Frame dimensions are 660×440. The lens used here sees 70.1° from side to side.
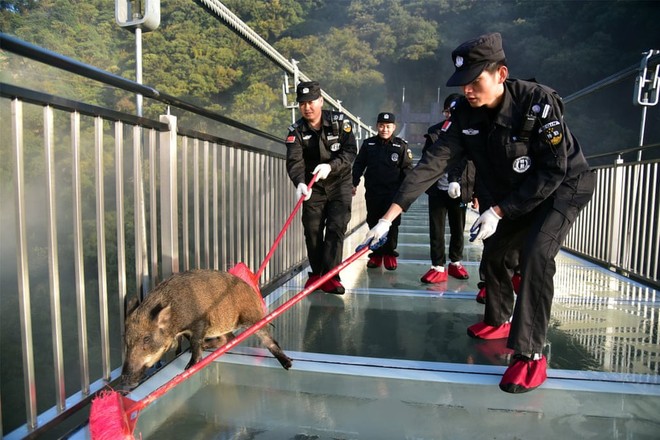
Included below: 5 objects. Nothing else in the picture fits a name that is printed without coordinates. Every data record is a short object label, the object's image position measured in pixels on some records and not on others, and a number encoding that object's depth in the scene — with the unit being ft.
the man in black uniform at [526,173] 7.07
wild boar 6.00
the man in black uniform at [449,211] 13.73
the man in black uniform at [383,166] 17.38
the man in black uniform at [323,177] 12.64
